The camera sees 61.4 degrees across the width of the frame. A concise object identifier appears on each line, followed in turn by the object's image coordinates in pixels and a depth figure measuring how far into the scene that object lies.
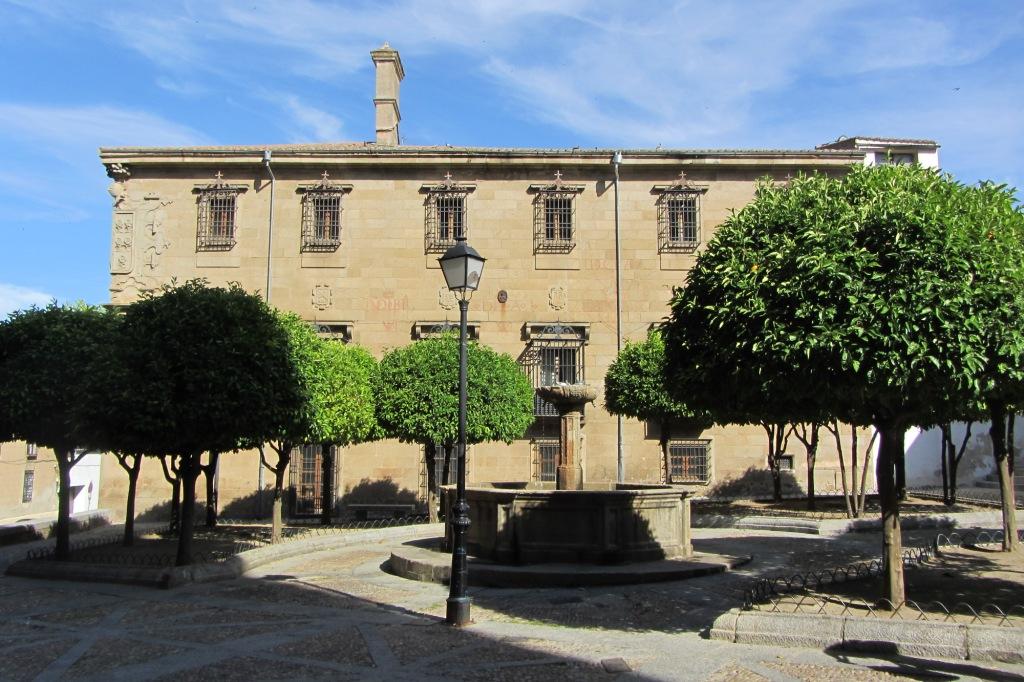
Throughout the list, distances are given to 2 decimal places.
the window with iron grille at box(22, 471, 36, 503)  35.56
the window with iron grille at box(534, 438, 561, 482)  24.16
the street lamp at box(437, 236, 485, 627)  9.16
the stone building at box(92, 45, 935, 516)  24.31
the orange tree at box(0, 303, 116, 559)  14.66
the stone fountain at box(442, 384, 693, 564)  12.27
